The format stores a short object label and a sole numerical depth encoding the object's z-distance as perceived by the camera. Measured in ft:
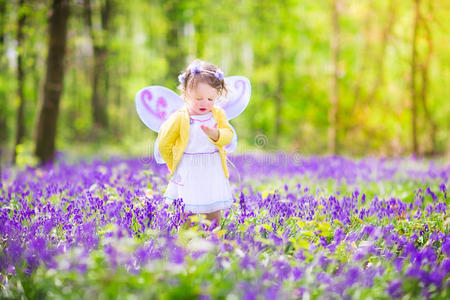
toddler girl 10.26
